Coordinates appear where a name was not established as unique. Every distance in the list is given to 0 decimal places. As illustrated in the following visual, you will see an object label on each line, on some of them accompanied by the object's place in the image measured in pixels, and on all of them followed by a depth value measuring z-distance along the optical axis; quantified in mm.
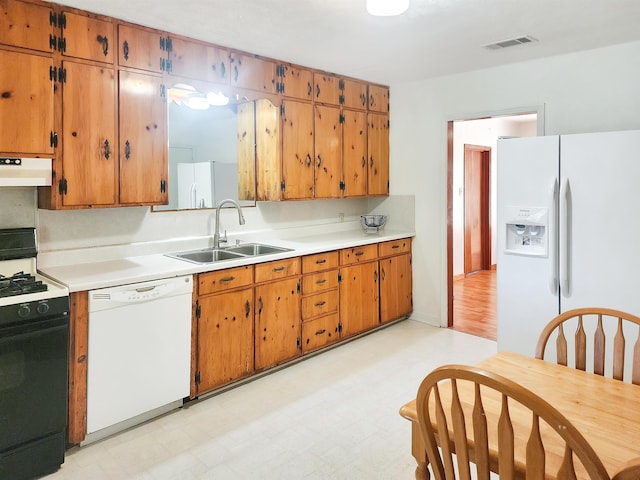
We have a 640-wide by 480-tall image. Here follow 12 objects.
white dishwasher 2465
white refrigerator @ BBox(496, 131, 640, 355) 2775
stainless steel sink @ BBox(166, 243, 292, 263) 3483
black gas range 2102
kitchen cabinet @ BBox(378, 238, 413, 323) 4398
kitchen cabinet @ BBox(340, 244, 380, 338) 3984
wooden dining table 1203
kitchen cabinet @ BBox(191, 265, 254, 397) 2941
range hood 2346
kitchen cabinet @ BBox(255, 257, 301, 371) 3289
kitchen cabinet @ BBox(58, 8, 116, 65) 2602
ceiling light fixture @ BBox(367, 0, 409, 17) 2107
